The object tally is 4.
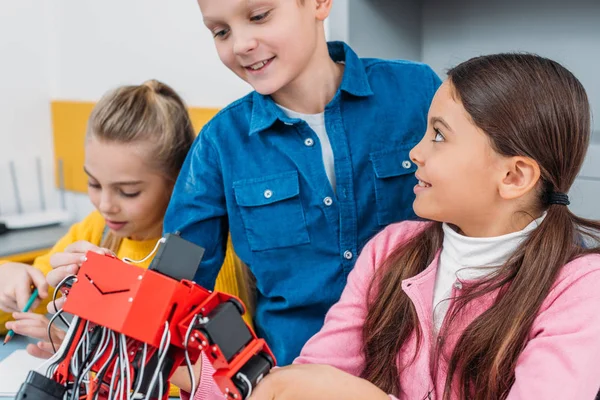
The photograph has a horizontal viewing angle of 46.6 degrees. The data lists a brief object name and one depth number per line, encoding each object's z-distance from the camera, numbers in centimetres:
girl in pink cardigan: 74
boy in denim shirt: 104
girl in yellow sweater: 124
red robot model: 57
